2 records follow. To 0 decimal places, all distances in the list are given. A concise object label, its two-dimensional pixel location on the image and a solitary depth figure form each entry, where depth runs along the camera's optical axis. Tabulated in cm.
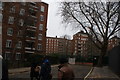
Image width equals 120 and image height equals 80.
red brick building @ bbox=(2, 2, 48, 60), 1466
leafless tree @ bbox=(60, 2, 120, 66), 1534
